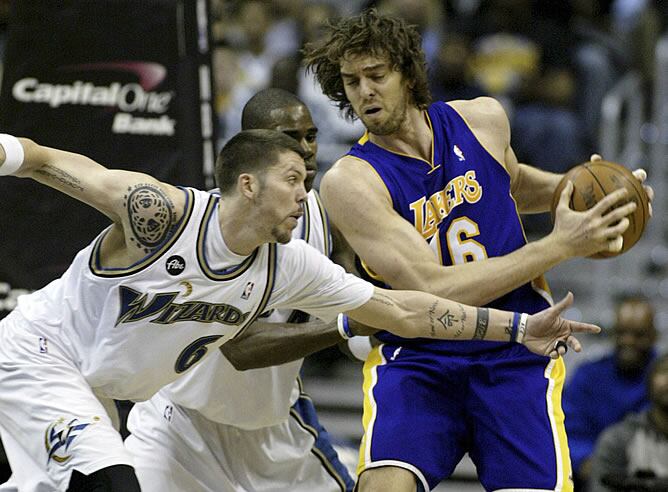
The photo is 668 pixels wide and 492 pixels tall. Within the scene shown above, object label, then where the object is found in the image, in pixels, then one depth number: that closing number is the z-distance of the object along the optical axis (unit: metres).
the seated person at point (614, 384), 16.81
